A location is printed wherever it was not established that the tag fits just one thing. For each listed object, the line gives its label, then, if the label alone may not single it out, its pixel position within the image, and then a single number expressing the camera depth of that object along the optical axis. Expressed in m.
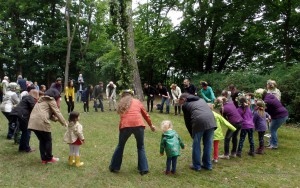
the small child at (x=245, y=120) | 7.33
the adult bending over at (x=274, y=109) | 8.11
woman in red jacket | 5.78
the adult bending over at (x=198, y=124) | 6.09
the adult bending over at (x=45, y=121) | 6.26
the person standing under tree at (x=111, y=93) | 15.98
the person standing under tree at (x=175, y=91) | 14.89
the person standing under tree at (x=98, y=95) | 16.12
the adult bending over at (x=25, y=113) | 7.13
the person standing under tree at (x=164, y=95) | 15.46
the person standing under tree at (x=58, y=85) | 11.92
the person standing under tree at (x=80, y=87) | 21.15
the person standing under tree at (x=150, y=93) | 15.66
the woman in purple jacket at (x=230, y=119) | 7.10
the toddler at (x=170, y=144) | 5.81
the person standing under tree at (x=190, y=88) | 12.05
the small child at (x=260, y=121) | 7.78
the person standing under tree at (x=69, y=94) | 13.70
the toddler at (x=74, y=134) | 6.27
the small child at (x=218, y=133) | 6.84
